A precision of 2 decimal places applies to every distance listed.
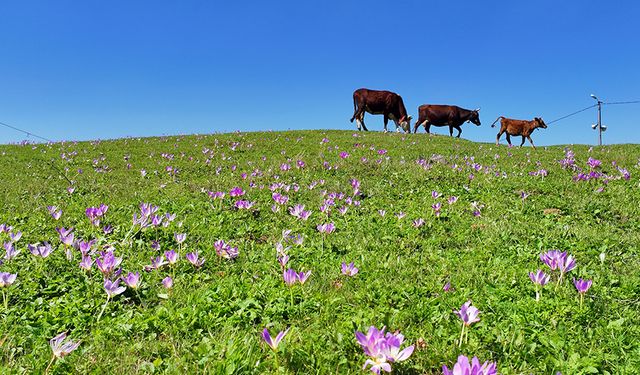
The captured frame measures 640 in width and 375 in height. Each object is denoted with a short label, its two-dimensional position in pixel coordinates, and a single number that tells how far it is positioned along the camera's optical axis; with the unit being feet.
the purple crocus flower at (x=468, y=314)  8.68
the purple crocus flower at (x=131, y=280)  11.18
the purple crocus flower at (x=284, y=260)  12.79
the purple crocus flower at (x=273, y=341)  7.30
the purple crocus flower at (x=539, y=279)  11.27
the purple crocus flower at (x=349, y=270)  12.29
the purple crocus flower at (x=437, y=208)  21.88
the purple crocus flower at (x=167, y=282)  11.87
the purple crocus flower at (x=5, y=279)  10.81
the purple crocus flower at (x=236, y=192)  24.09
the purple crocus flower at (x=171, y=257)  13.24
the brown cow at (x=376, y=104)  90.17
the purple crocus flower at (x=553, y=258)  11.93
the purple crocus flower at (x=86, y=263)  12.49
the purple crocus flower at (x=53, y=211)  18.29
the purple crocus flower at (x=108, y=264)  11.72
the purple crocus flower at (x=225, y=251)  15.05
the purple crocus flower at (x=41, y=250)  12.88
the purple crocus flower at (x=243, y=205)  22.71
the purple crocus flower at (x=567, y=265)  11.69
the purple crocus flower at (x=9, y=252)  12.92
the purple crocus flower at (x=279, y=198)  23.94
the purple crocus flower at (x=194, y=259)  13.80
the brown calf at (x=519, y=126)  83.35
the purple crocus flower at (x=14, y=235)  14.27
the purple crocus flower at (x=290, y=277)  11.03
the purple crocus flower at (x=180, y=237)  15.49
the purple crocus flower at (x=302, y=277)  10.95
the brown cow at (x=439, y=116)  100.89
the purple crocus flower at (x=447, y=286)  12.52
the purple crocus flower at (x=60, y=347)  7.82
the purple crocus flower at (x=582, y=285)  10.80
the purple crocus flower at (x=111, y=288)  10.56
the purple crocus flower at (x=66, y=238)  14.28
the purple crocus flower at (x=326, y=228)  17.69
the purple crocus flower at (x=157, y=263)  13.24
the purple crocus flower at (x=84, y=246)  13.69
